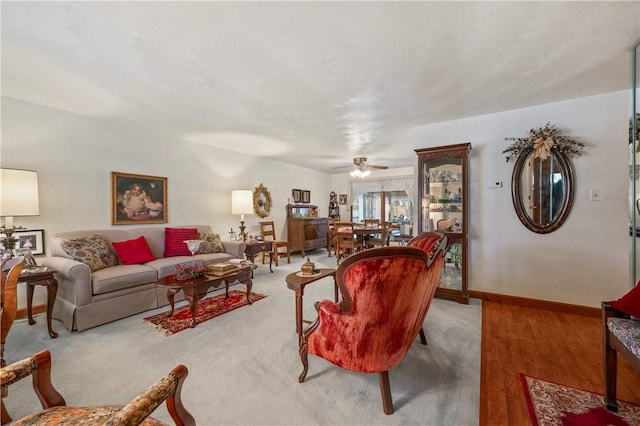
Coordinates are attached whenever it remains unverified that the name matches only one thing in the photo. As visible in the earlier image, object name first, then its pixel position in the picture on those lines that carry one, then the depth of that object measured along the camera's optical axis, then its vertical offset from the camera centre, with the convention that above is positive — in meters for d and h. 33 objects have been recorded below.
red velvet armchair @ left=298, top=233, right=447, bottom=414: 1.36 -0.59
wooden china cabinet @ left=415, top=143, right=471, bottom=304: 3.35 +0.04
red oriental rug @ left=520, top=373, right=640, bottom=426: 1.47 -1.20
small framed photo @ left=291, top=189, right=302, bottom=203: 7.16 +0.36
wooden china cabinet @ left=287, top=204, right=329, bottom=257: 6.70 -0.53
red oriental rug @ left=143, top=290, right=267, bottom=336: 2.72 -1.18
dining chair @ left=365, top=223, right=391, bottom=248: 5.93 -0.75
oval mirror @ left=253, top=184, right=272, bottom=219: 5.94 +0.13
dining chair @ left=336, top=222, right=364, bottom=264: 5.86 -0.72
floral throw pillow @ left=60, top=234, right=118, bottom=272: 2.91 -0.45
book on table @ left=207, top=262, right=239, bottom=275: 3.02 -0.68
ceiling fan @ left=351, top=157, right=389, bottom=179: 5.37 +0.83
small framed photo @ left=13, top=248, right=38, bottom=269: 2.64 -0.45
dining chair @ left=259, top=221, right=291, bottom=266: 5.62 -0.64
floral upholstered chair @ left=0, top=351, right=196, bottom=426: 0.77 -0.64
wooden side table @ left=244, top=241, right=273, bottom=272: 4.66 -0.71
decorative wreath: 3.01 +0.71
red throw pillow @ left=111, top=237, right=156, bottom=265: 3.35 -0.52
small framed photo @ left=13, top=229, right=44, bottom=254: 2.94 -0.32
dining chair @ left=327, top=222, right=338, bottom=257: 6.27 -0.70
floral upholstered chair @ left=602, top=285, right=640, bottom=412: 1.42 -0.70
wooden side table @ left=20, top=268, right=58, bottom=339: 2.41 -0.66
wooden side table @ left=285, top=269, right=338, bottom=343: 2.12 -0.63
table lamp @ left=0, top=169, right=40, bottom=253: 2.50 +0.15
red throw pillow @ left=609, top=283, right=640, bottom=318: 1.46 -0.57
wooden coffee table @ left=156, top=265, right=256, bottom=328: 2.66 -0.78
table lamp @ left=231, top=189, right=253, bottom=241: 5.11 +0.12
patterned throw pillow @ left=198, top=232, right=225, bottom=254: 4.16 -0.54
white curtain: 7.70 +0.67
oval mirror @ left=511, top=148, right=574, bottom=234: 3.05 +0.17
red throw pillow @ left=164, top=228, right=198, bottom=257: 3.90 -0.46
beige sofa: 2.58 -0.80
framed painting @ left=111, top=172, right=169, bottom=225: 3.75 +0.17
